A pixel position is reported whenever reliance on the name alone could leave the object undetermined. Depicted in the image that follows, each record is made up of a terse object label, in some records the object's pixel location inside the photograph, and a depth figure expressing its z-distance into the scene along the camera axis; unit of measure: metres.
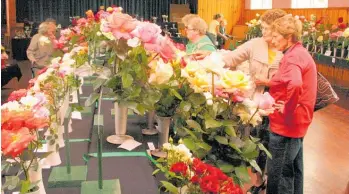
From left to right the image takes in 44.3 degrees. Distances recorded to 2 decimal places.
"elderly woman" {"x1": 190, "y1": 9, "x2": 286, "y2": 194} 2.69
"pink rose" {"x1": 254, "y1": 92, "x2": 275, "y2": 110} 1.20
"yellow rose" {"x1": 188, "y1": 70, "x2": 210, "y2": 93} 1.27
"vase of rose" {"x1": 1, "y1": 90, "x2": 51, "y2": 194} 0.82
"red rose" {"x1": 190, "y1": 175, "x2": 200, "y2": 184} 0.95
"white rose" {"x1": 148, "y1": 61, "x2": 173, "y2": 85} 1.46
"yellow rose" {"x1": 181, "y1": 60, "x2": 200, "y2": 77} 1.33
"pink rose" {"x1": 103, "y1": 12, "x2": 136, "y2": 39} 1.47
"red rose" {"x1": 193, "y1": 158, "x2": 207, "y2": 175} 0.94
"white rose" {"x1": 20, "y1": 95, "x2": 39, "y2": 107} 1.05
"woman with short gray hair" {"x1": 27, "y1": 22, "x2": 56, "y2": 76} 5.18
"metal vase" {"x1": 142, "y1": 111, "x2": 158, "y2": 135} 2.11
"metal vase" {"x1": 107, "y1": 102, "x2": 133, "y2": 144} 1.97
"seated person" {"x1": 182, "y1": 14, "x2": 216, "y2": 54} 3.42
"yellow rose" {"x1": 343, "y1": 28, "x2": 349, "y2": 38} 5.88
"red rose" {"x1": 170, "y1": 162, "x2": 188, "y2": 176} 0.97
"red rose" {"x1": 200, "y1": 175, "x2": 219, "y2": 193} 0.89
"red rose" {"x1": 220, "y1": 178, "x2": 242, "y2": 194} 0.90
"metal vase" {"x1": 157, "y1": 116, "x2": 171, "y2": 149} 1.72
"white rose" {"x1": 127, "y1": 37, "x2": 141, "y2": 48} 1.46
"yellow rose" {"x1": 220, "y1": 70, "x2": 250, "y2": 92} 1.15
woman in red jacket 2.29
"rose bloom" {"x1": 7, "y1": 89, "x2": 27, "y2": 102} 1.42
